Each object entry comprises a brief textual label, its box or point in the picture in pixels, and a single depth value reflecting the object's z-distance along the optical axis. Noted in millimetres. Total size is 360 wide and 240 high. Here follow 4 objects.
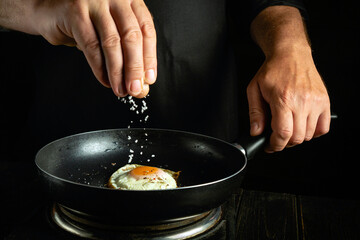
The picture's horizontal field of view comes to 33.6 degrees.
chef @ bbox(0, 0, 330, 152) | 664
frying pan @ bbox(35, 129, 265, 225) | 535
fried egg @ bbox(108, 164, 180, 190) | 651
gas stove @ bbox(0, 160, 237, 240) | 560
